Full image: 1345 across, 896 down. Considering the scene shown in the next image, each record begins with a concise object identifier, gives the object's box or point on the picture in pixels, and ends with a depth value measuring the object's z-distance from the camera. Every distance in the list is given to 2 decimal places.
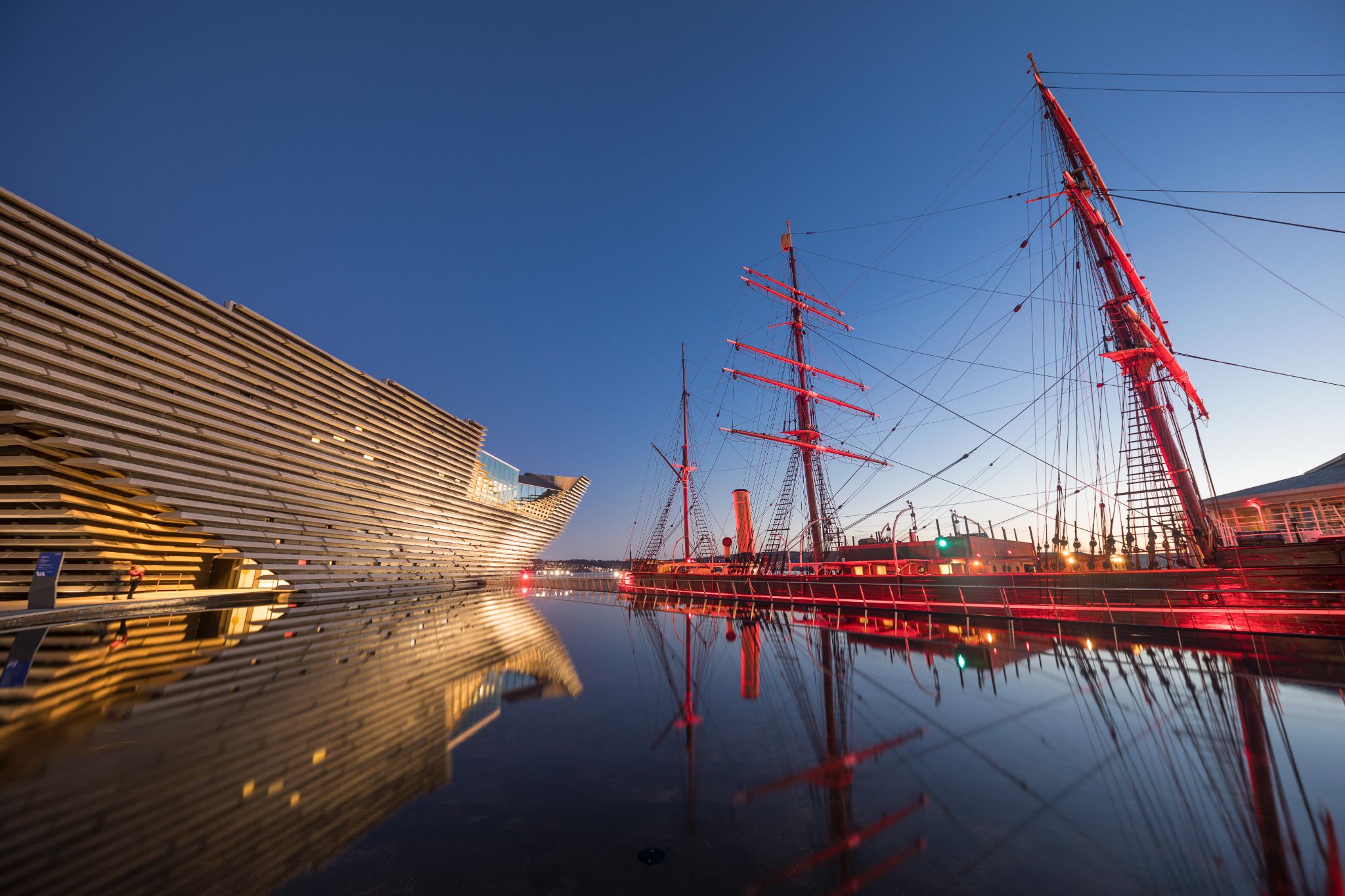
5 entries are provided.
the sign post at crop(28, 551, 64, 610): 14.94
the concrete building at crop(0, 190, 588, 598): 14.55
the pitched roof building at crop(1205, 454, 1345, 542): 22.41
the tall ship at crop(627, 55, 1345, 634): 12.10
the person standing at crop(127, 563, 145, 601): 18.72
